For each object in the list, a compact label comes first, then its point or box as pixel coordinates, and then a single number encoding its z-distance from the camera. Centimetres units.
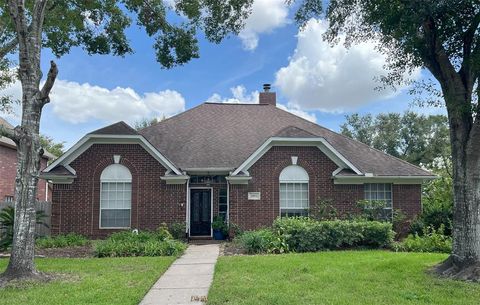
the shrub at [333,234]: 1440
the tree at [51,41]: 970
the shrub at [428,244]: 1412
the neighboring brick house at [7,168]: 2436
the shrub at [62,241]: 1542
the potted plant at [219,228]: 1798
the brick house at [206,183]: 1731
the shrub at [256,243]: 1394
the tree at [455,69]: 927
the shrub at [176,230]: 1702
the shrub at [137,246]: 1352
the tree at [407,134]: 5329
